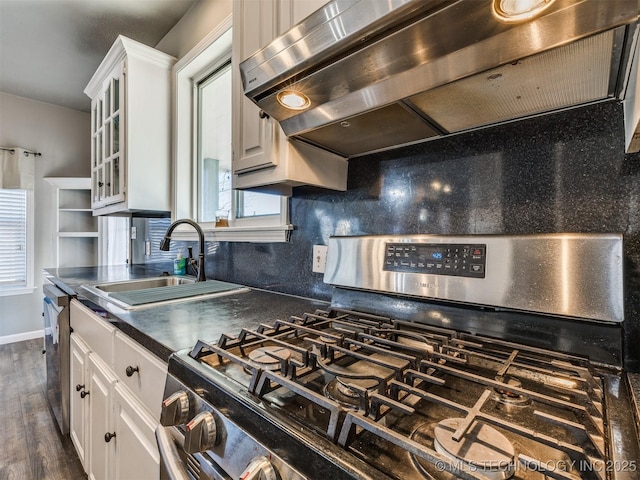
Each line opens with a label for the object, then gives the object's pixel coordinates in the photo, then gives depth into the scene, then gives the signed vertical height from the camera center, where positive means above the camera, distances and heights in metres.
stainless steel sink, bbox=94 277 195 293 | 1.70 -0.26
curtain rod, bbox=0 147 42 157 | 3.43 +0.97
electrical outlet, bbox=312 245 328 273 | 1.24 -0.07
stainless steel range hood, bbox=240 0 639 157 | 0.53 +0.34
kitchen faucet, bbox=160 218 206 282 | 1.71 -0.02
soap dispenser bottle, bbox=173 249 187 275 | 2.08 -0.18
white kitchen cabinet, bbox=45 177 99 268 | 3.74 +0.19
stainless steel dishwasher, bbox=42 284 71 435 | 1.57 -0.59
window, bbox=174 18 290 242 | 1.86 +0.68
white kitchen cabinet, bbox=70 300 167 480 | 0.83 -0.52
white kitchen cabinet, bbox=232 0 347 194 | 1.02 +0.34
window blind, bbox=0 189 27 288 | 3.52 +0.02
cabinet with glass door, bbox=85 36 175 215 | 2.05 +0.76
